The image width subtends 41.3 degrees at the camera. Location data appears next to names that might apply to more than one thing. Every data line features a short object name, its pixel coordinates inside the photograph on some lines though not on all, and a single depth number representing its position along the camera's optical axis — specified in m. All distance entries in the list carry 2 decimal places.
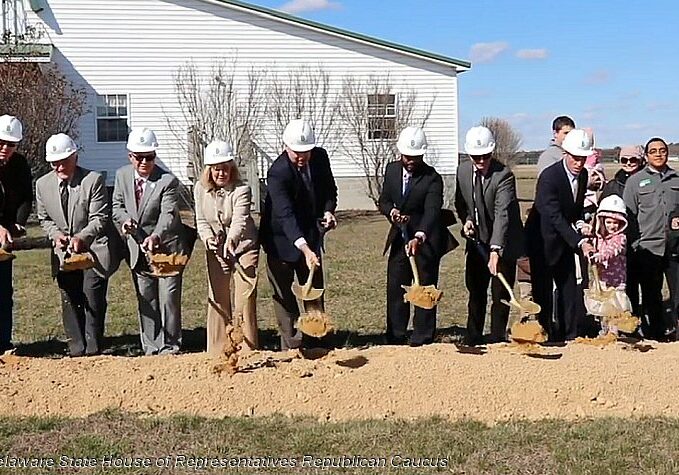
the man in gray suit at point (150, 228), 7.39
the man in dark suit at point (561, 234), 7.40
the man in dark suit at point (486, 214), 7.35
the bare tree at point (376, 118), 27.48
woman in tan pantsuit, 7.08
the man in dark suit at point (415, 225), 7.58
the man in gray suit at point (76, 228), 7.39
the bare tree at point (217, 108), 26.41
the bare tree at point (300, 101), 26.98
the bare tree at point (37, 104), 22.72
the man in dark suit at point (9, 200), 7.31
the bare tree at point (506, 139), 48.38
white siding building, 26.20
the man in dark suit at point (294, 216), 7.09
